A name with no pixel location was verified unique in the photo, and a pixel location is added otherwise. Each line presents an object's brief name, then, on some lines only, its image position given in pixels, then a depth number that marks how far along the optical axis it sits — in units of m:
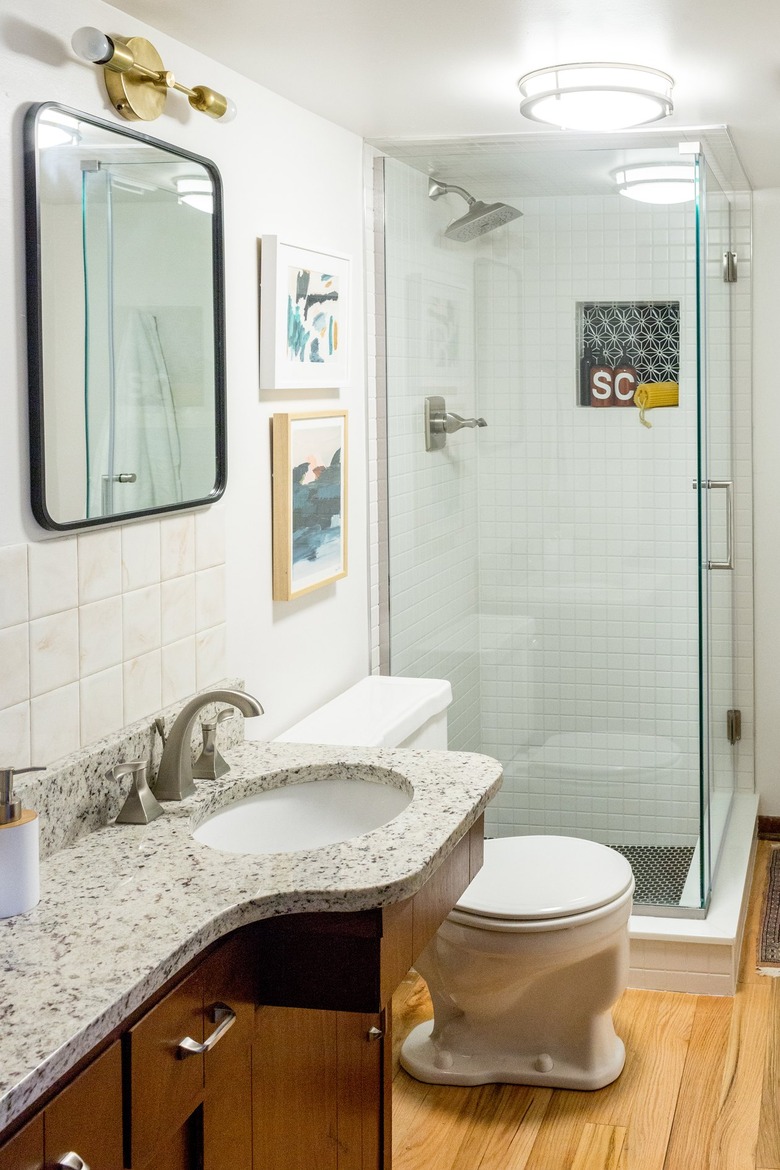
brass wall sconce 1.75
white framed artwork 2.55
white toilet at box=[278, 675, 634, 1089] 2.43
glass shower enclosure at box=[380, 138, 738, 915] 3.00
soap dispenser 1.46
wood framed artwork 2.66
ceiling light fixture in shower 2.88
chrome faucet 1.93
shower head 3.07
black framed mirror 1.76
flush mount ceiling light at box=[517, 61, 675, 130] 2.45
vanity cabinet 1.28
